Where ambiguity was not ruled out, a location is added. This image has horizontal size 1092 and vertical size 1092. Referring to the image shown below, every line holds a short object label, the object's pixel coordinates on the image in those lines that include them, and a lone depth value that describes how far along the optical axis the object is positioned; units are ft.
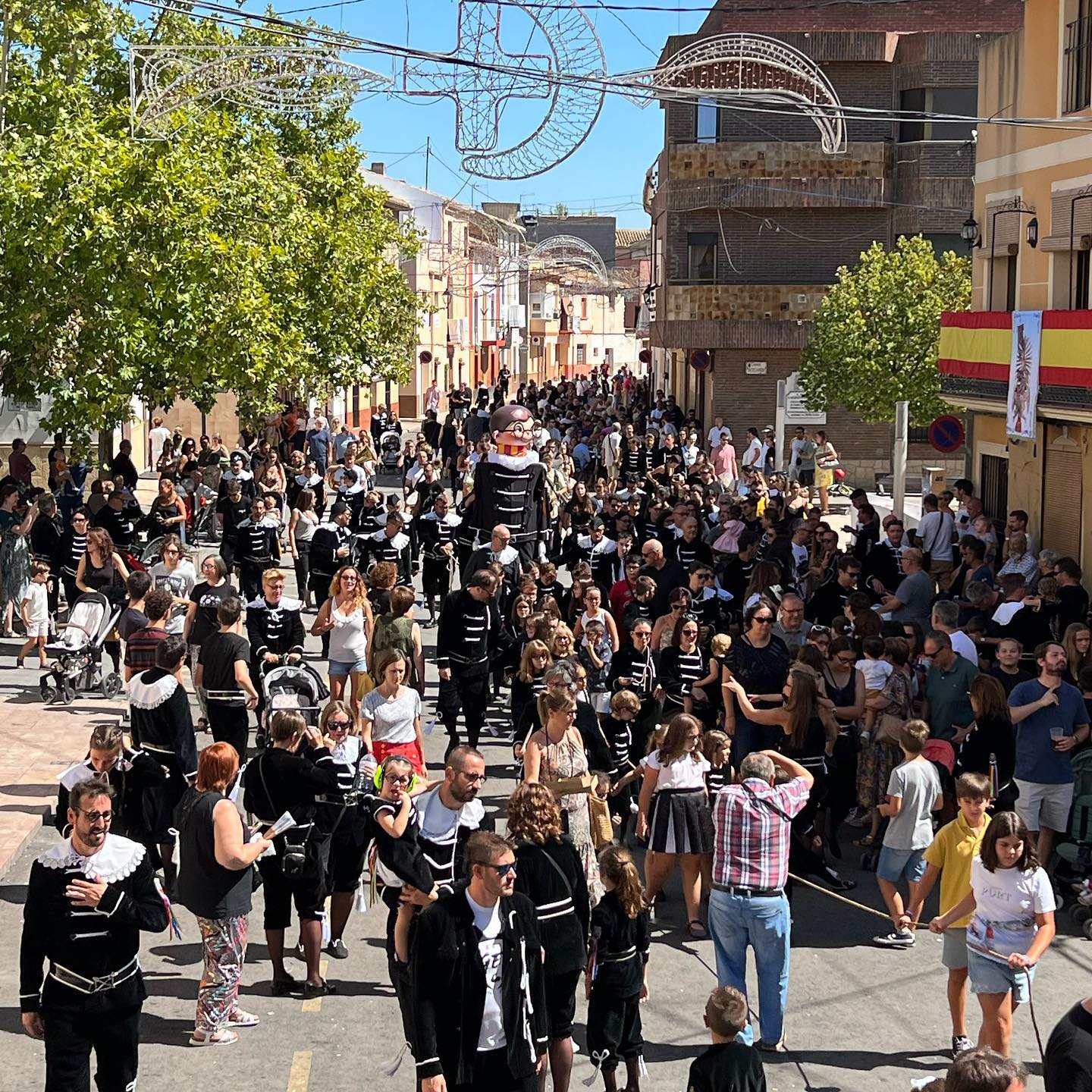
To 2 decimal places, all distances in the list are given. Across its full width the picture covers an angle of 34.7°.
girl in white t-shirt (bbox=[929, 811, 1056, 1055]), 24.90
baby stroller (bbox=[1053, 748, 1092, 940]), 33.91
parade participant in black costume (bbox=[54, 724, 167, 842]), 32.35
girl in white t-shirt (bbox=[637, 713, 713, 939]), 31.12
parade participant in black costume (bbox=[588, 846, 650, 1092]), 24.23
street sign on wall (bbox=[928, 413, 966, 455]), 73.15
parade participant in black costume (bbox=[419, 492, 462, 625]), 61.36
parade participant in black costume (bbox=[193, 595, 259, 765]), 37.42
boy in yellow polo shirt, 26.91
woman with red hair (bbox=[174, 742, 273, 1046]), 26.14
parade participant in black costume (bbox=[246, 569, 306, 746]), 44.14
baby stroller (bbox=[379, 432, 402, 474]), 132.26
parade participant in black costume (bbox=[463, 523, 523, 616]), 49.83
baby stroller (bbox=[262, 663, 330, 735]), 34.42
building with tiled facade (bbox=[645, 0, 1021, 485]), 135.74
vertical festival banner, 63.82
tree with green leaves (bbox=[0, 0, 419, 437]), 72.13
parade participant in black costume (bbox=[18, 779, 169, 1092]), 21.85
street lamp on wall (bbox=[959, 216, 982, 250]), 78.89
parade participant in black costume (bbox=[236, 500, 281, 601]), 56.24
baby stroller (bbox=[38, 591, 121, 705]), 49.88
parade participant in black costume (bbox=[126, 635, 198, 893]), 32.76
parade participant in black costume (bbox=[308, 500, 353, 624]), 56.59
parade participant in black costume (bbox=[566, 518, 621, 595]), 55.72
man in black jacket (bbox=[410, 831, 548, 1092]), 19.45
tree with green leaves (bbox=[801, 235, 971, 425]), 107.24
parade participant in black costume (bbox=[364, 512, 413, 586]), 56.00
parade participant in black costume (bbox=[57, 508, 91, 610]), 55.01
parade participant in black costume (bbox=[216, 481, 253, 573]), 62.85
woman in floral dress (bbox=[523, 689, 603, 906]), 31.09
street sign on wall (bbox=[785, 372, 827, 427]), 117.60
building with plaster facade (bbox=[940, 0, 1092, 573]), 63.05
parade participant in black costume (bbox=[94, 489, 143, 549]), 59.93
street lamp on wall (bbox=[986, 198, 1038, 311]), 71.77
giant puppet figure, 60.18
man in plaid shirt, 26.25
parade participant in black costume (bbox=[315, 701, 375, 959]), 28.68
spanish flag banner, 58.59
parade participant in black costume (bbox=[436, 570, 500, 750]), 42.96
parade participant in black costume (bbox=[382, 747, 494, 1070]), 24.67
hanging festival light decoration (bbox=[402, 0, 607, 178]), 45.42
